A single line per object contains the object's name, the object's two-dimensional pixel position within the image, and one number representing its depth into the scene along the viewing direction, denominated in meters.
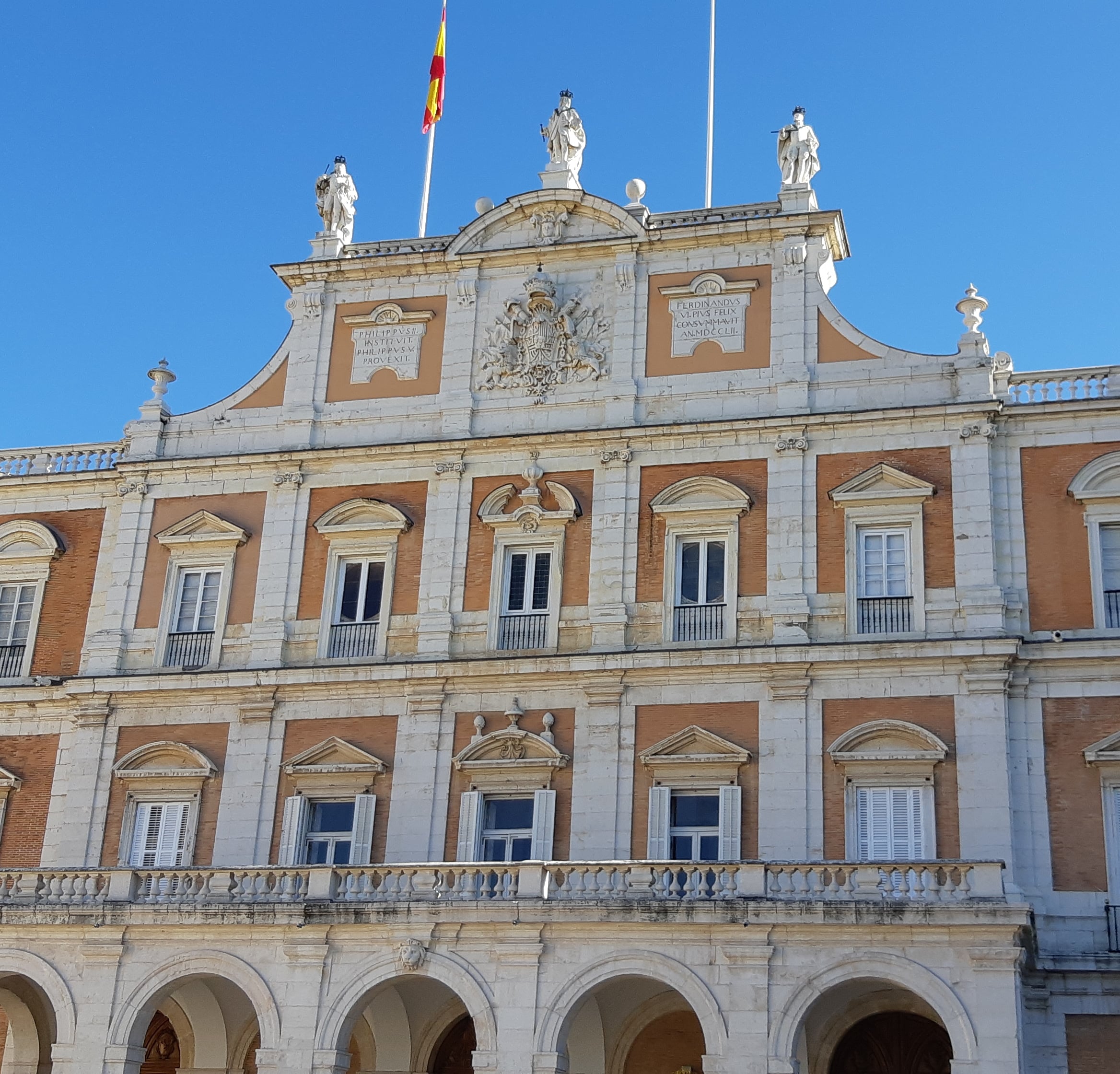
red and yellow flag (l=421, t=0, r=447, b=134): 37.31
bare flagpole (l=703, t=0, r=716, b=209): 34.16
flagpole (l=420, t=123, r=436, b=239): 36.38
